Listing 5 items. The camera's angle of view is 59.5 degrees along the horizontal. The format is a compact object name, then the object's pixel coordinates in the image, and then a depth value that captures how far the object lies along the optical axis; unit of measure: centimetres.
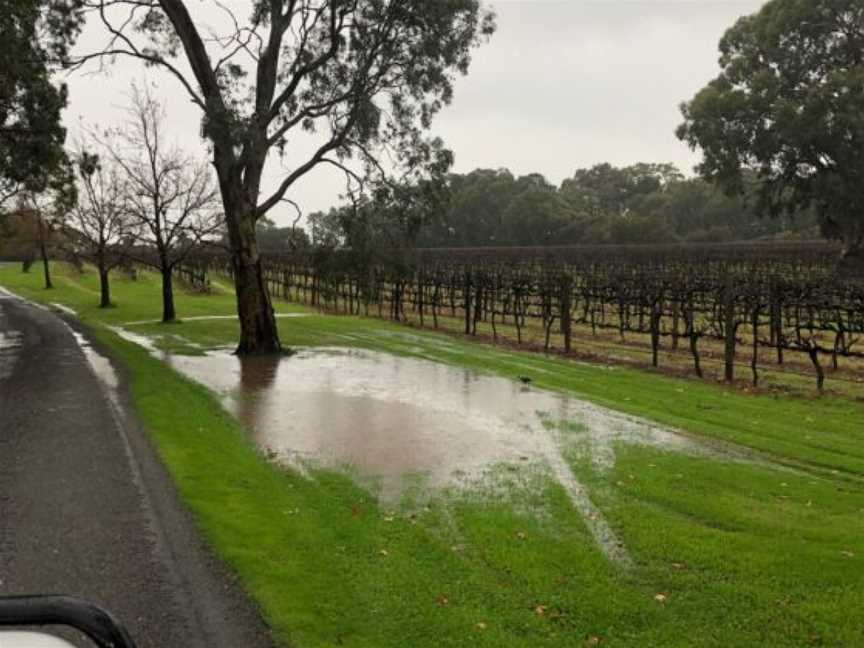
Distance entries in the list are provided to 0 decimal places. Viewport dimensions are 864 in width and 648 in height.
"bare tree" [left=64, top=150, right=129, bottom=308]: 3347
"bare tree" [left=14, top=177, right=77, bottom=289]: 2545
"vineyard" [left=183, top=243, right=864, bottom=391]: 1888
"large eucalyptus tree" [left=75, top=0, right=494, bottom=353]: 1919
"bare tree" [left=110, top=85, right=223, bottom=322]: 2773
